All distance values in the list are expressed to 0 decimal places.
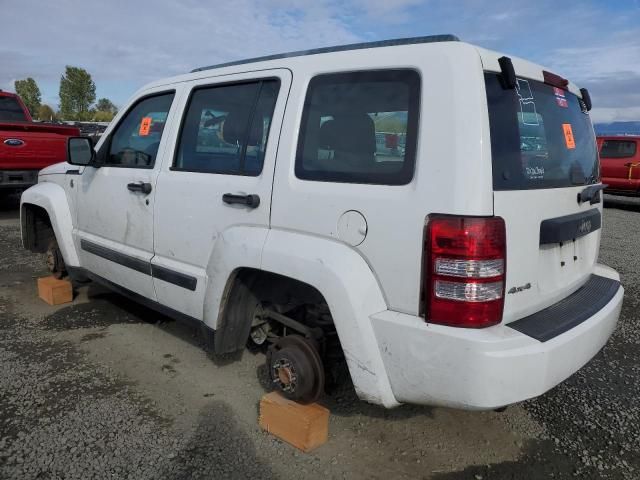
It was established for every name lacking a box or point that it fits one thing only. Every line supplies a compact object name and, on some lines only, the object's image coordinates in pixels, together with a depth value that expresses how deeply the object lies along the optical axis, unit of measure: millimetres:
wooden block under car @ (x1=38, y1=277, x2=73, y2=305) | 4777
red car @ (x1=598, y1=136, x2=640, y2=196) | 12891
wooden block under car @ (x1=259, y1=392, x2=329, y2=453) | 2641
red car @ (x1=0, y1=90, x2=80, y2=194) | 8539
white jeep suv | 2098
